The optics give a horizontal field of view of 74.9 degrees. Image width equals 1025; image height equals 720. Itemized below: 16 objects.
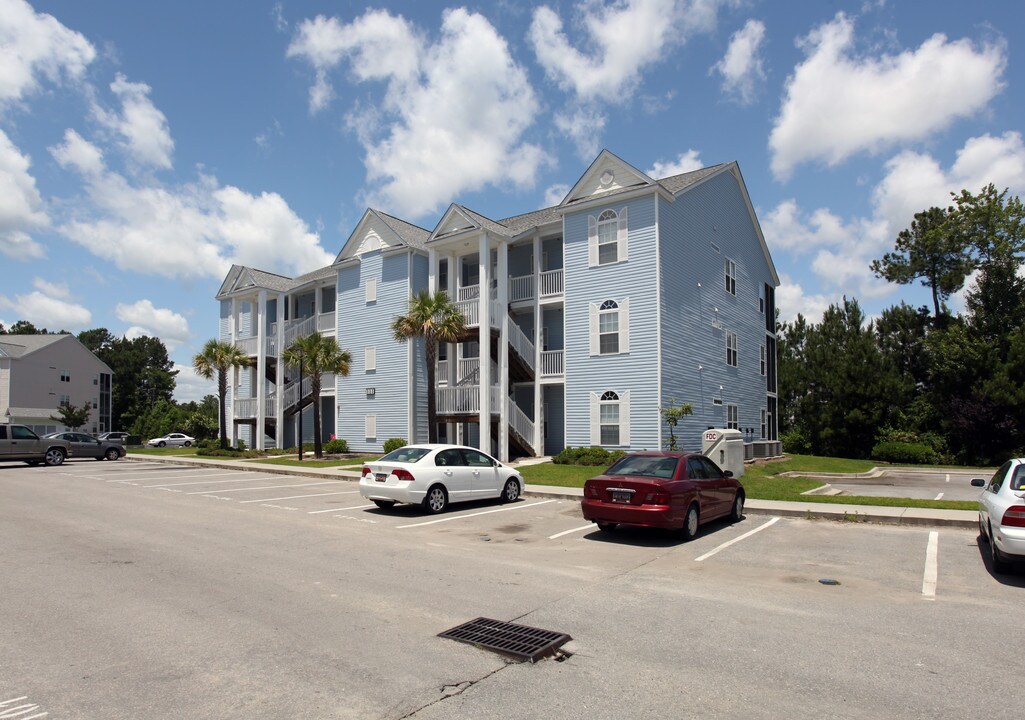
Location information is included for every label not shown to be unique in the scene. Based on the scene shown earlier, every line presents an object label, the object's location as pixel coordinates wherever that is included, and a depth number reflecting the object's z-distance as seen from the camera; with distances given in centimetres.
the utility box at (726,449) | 2112
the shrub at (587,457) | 2384
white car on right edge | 797
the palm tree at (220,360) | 3691
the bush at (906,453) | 3431
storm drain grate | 552
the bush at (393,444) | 2994
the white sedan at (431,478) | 1396
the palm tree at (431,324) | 2629
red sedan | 1064
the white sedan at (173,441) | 5722
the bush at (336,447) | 3253
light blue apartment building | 2561
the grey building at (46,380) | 6350
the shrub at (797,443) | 4000
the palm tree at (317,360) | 3025
